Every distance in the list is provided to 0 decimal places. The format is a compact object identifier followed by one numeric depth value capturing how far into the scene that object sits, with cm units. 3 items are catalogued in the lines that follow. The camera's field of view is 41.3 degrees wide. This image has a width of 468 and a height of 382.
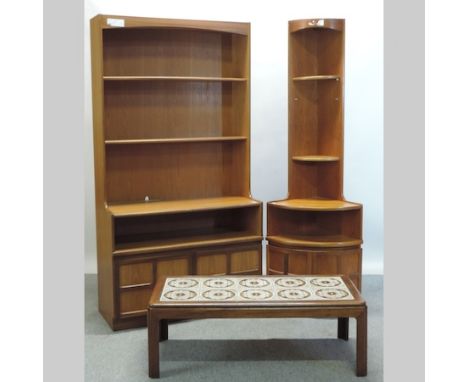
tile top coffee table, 385
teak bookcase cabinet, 471
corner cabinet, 502
